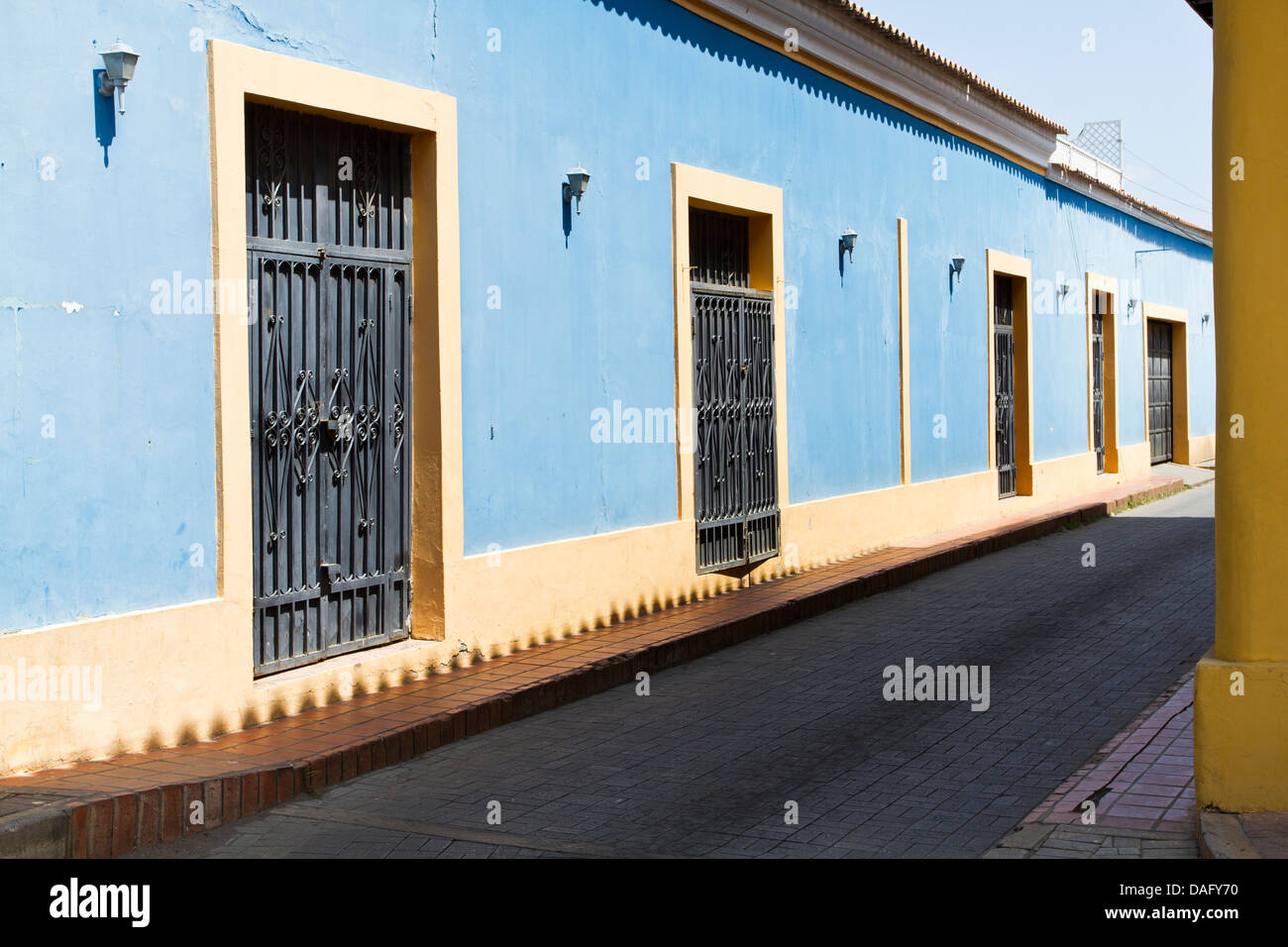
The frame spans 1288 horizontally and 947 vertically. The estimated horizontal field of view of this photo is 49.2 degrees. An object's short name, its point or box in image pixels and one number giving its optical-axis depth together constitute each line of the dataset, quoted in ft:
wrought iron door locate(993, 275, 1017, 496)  59.93
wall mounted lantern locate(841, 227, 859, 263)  44.24
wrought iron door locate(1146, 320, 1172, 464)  89.40
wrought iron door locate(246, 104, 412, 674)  23.61
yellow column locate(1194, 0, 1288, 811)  16.88
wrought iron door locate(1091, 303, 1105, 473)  75.51
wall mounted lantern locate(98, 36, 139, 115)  19.94
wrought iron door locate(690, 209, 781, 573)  36.47
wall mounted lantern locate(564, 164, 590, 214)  30.53
